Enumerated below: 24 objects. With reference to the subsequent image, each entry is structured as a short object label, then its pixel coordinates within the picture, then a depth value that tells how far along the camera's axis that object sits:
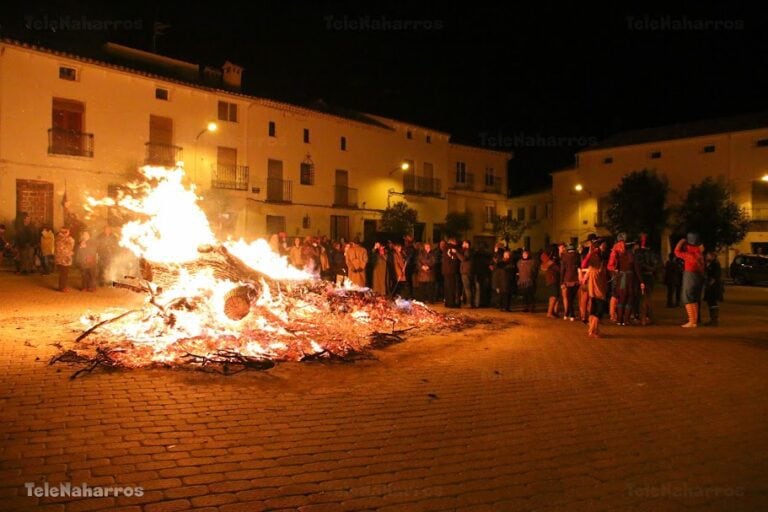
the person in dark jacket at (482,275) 15.12
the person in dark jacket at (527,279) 14.31
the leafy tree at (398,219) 36.19
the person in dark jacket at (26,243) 19.31
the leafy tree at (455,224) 41.56
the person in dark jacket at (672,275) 16.55
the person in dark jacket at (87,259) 15.31
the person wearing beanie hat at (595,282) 10.75
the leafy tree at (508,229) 44.41
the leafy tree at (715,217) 33.88
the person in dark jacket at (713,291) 12.52
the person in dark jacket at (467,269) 14.89
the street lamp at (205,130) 28.62
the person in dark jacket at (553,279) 13.47
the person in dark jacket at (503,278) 14.51
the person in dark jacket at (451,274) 15.11
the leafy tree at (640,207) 37.25
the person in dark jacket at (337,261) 18.00
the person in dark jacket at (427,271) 15.75
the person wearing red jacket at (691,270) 11.55
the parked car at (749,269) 27.78
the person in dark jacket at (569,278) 12.59
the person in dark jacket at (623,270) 11.91
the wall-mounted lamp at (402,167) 38.94
